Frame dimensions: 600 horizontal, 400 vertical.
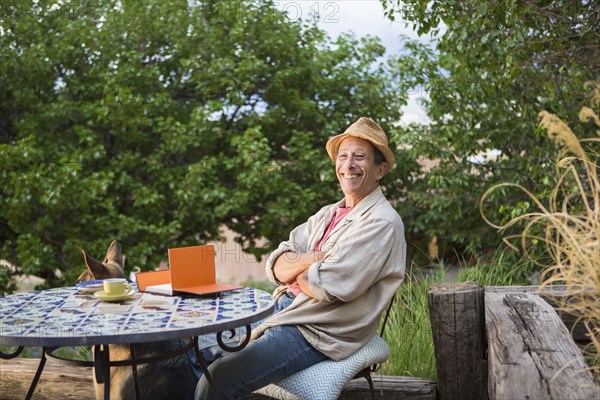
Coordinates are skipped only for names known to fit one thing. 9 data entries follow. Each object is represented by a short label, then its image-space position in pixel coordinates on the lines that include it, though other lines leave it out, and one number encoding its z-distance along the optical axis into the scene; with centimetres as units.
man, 277
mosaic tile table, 226
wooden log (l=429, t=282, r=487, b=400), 316
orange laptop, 283
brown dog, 288
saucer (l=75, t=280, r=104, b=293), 305
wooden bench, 200
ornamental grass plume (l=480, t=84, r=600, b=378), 177
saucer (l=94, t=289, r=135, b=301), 279
